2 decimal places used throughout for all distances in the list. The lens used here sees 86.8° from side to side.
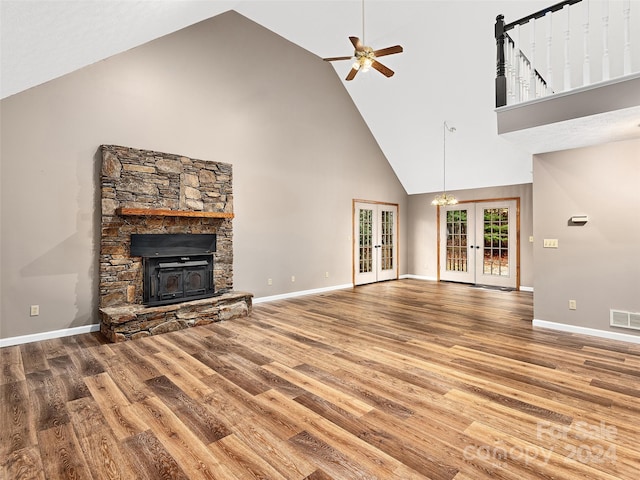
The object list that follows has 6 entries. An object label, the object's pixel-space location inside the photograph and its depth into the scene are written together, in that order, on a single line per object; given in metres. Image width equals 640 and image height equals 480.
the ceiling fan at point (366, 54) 3.68
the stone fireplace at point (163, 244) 4.44
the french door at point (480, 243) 8.06
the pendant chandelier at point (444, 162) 7.22
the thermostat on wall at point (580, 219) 4.30
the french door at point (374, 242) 8.34
